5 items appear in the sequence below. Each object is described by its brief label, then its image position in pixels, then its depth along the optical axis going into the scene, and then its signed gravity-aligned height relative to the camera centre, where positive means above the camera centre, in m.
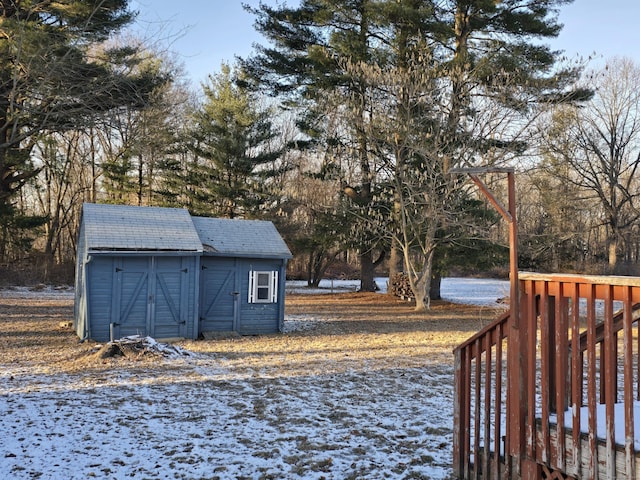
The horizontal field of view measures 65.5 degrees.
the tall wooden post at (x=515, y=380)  3.46 -0.84
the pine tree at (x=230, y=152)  24.78 +5.45
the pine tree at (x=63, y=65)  12.14 +4.95
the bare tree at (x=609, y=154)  25.22 +5.69
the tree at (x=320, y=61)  18.30 +7.75
